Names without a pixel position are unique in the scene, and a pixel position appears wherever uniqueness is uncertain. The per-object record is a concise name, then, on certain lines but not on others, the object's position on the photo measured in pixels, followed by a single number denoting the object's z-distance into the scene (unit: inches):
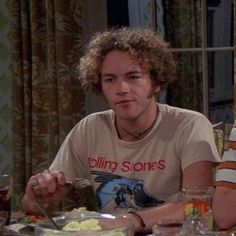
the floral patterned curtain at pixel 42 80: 173.2
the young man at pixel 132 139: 141.1
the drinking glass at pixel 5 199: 131.7
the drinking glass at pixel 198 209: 124.0
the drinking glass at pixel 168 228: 122.5
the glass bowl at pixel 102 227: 121.3
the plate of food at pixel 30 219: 133.0
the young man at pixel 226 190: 132.5
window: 175.3
